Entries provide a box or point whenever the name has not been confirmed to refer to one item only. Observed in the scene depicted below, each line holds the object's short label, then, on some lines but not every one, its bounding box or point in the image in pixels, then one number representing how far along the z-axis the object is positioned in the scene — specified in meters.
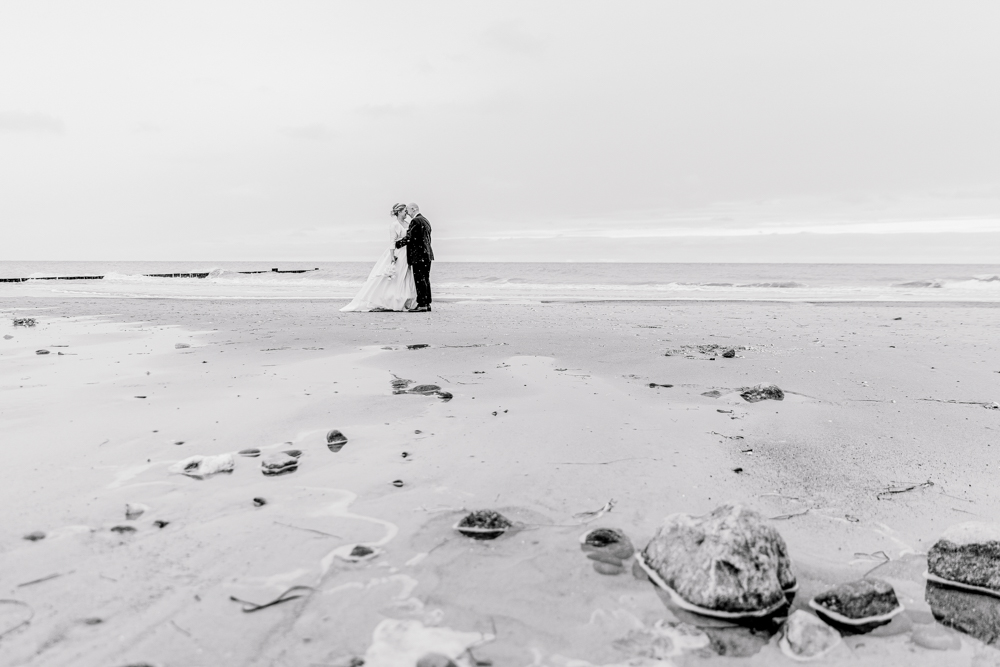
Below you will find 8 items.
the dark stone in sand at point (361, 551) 2.02
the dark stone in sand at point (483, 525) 2.18
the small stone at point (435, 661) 1.51
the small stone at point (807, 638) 1.55
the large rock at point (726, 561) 1.70
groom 11.45
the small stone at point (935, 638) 1.58
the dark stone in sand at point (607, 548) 1.97
